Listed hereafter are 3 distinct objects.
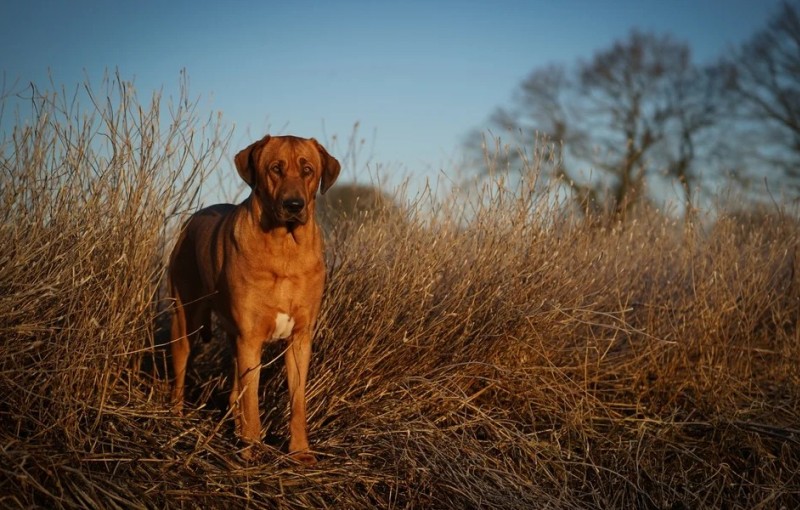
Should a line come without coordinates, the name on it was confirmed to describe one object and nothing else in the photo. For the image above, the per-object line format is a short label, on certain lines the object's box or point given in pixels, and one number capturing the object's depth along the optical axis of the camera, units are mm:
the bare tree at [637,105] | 17688
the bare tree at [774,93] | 14555
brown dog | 3543
